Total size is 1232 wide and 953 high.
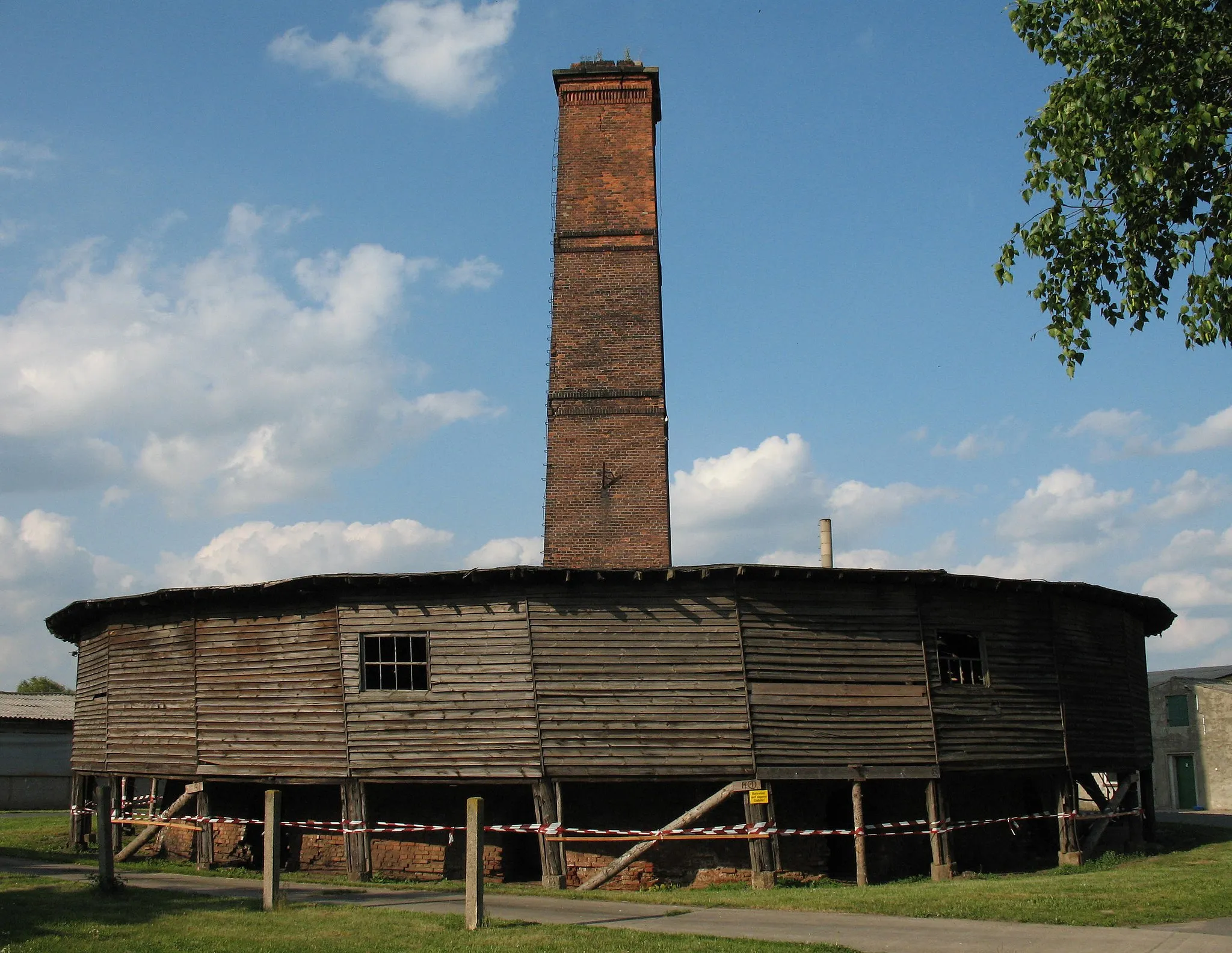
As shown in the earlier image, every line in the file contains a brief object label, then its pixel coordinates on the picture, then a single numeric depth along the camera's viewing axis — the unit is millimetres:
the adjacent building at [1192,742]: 41344
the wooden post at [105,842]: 13789
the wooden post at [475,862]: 11938
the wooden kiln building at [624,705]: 18484
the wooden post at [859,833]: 17938
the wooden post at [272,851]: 13195
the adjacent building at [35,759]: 40656
